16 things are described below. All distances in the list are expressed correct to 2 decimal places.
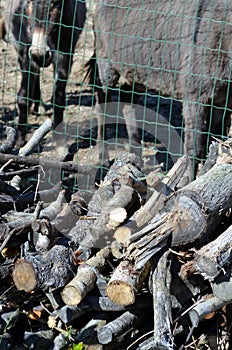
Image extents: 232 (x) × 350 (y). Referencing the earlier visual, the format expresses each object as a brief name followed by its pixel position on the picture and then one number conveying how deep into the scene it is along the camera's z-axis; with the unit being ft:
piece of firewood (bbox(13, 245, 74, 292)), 11.03
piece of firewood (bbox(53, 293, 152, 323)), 10.98
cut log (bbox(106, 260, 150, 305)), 10.65
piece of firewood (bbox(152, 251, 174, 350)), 10.43
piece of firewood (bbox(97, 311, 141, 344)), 10.93
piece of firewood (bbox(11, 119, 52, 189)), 14.65
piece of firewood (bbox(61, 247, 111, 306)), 10.87
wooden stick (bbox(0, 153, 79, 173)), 14.05
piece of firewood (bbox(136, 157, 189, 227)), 11.89
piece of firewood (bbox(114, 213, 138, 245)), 11.58
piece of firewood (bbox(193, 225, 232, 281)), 10.55
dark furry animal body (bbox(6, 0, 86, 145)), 20.86
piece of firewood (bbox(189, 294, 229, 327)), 10.81
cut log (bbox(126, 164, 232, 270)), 10.89
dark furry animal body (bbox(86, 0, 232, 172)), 17.98
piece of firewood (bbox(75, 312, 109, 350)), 10.98
